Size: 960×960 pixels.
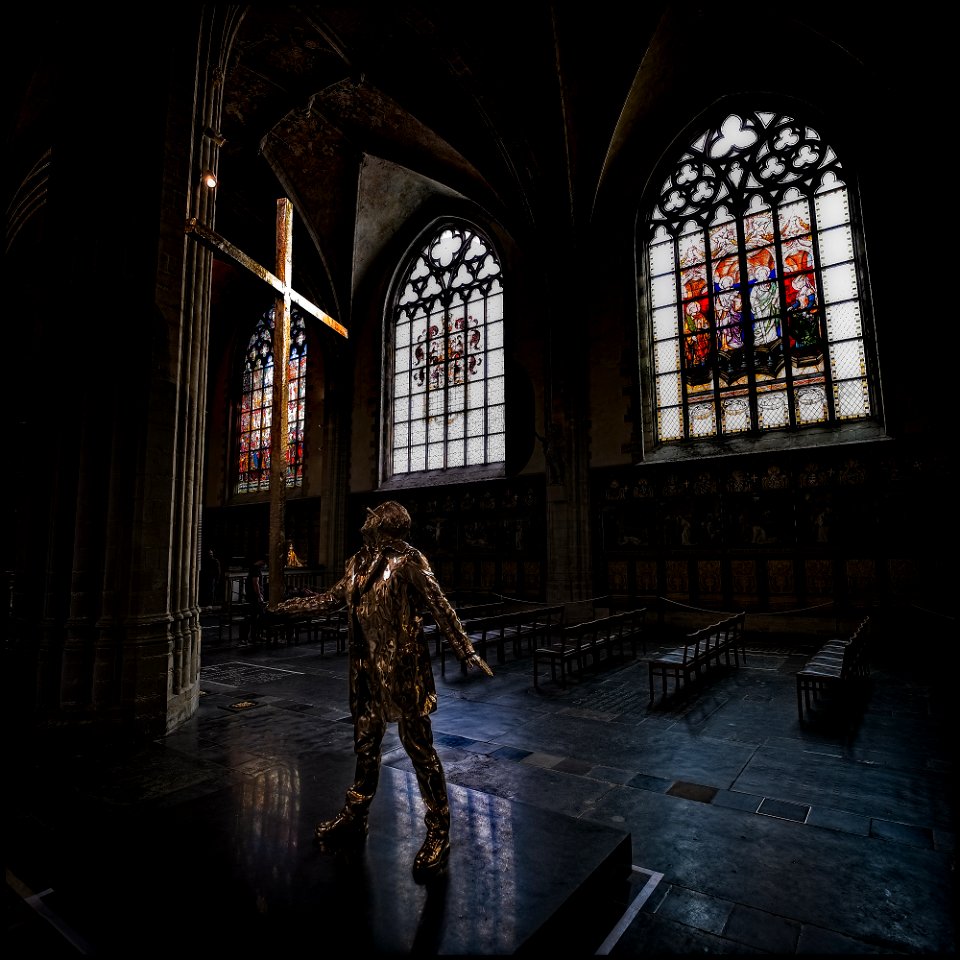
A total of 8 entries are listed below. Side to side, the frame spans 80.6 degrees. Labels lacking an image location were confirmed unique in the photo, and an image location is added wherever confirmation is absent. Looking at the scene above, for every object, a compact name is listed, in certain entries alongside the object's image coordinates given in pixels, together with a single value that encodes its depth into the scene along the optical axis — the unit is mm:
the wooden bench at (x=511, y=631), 8383
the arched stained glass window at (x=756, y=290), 11031
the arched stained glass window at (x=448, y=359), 15250
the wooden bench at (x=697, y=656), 6461
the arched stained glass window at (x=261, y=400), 19031
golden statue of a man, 2666
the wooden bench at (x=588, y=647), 7180
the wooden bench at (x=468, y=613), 9961
